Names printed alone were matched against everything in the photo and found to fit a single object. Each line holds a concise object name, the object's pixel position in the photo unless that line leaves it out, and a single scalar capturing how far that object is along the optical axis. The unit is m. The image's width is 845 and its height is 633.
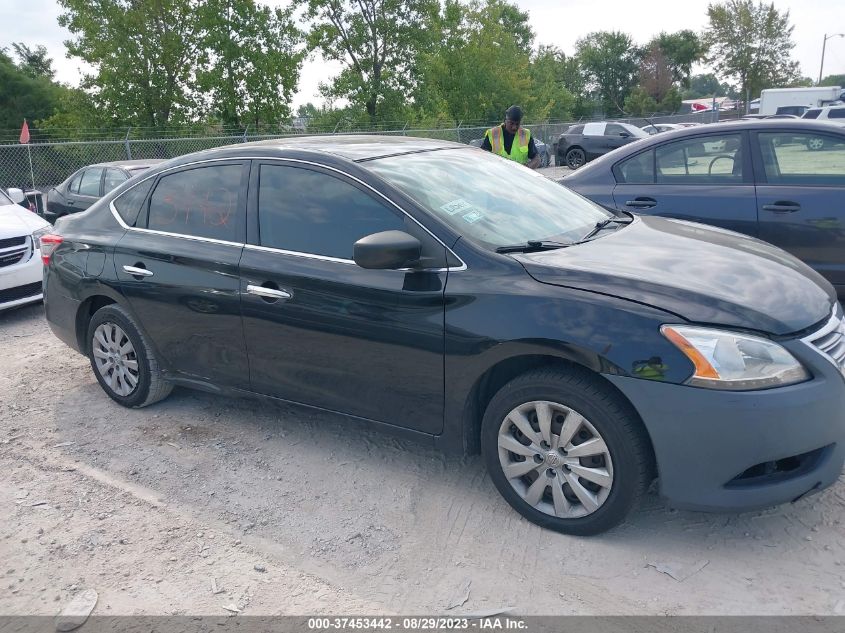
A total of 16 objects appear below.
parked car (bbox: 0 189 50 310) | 7.24
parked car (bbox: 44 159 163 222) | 11.45
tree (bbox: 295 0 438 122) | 29.42
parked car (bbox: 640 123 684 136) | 28.19
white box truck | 38.41
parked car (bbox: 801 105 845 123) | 22.03
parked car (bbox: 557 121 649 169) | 24.83
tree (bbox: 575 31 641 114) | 69.50
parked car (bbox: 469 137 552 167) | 25.70
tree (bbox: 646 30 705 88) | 68.44
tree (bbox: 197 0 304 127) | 25.77
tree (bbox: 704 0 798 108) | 51.47
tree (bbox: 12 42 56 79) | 38.28
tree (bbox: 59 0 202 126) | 24.47
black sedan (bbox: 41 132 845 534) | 2.83
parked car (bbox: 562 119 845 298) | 5.41
